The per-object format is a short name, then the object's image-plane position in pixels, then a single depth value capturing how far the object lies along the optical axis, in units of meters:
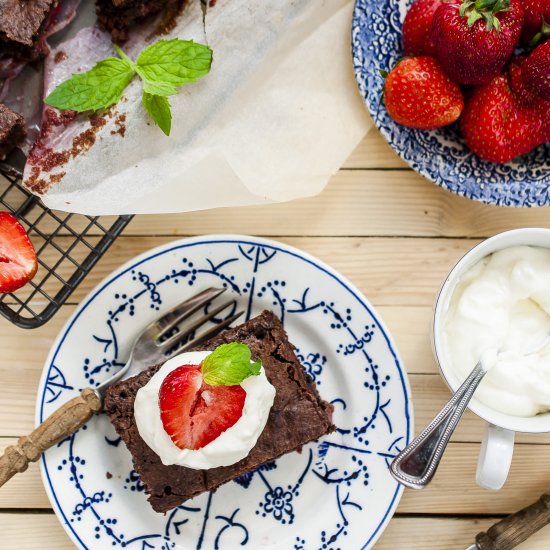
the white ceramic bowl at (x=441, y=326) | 0.67
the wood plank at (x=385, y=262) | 0.72
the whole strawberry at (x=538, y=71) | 0.67
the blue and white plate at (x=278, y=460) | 0.70
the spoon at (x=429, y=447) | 0.65
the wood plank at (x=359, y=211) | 0.72
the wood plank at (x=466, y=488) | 0.71
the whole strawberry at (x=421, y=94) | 0.68
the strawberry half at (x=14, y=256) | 0.68
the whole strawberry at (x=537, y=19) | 0.68
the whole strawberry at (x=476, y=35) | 0.66
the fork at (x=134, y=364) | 0.69
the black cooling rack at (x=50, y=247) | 0.69
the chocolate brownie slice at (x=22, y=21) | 0.68
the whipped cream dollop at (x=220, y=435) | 0.67
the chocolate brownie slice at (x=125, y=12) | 0.69
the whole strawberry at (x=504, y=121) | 0.68
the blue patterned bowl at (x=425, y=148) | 0.69
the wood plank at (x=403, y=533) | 0.71
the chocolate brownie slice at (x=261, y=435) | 0.69
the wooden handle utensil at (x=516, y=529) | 0.70
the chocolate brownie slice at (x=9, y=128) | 0.68
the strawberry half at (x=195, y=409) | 0.66
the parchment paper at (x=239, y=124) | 0.69
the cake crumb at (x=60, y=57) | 0.71
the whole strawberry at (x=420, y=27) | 0.69
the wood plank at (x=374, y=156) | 0.72
